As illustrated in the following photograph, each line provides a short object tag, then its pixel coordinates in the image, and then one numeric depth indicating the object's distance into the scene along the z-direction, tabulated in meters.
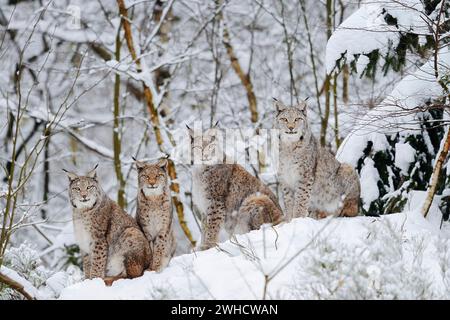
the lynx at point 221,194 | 7.43
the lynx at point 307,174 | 7.39
